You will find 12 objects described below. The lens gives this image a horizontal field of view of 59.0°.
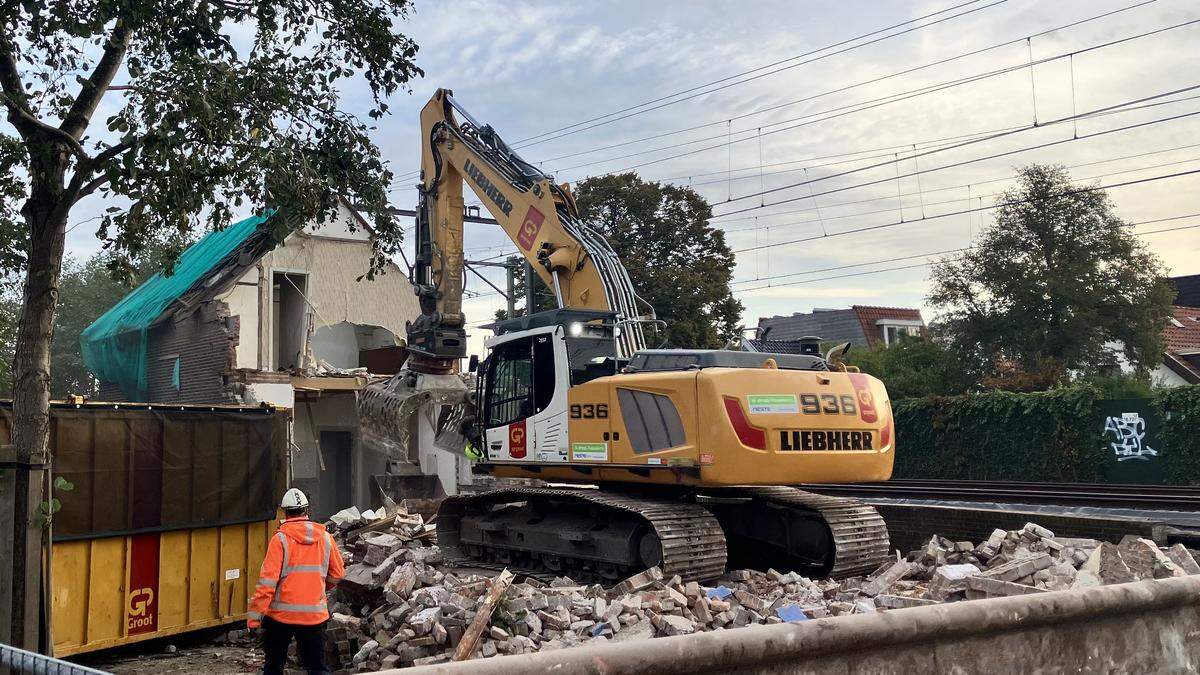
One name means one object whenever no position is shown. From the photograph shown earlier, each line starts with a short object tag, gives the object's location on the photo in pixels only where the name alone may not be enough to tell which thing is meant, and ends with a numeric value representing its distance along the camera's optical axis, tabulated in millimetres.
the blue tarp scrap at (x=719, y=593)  9461
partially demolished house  21672
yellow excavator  10312
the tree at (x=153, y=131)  6953
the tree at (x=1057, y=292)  33312
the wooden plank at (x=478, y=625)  8102
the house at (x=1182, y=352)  41750
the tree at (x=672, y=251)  34781
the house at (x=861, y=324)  53312
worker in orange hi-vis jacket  7027
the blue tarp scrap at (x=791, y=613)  8180
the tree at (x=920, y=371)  34969
